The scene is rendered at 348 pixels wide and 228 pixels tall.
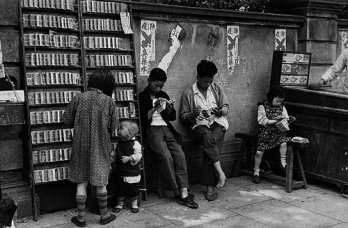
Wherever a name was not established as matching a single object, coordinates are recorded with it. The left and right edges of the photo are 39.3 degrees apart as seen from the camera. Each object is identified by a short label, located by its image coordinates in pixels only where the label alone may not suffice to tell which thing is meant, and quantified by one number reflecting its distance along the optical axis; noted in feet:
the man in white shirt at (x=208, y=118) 21.33
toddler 18.72
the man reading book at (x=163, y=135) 20.16
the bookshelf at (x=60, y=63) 17.92
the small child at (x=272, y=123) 23.25
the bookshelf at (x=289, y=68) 24.81
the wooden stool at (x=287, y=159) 22.49
